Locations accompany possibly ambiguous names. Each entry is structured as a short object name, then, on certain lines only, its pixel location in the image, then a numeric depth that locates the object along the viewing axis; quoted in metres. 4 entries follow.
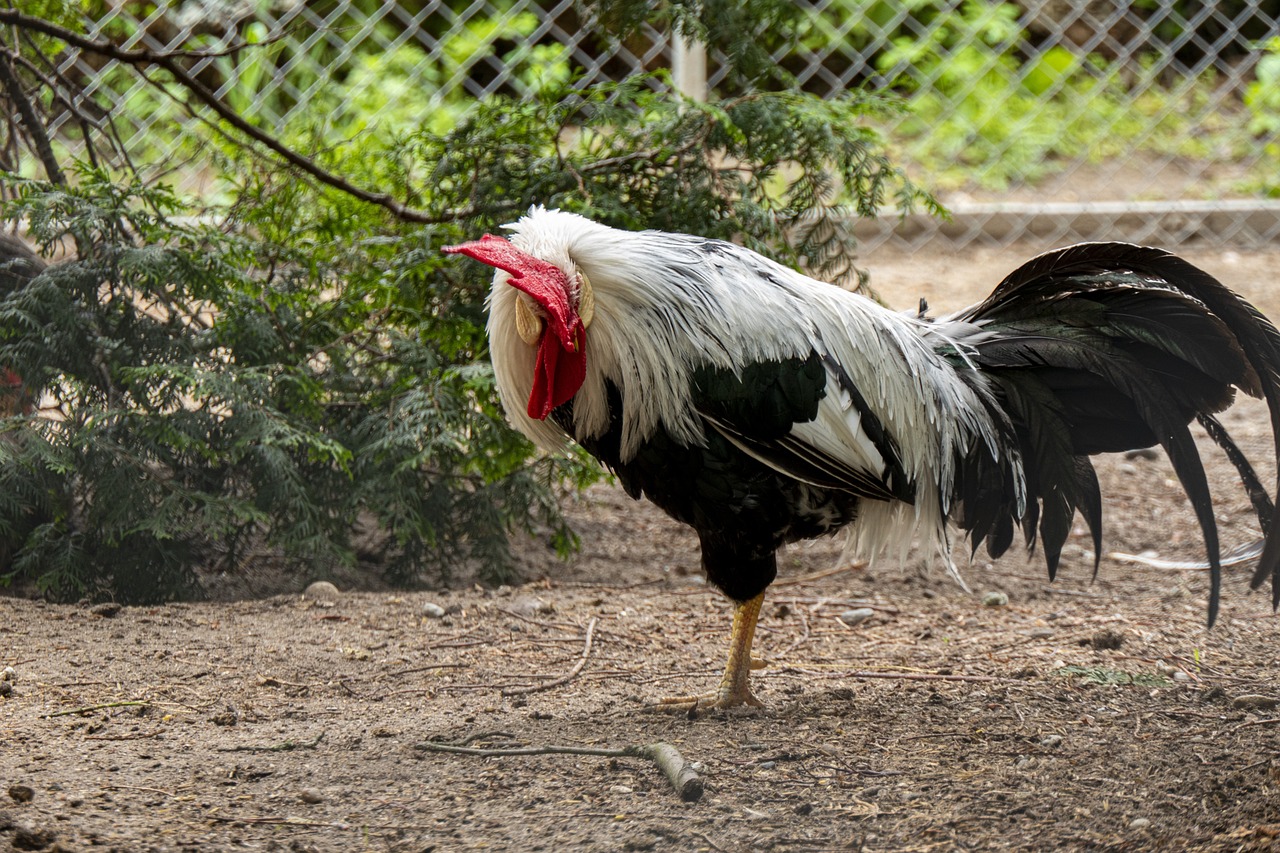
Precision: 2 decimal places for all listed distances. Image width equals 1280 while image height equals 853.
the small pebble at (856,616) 8.40
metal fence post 13.92
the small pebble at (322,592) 8.40
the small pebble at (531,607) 8.30
